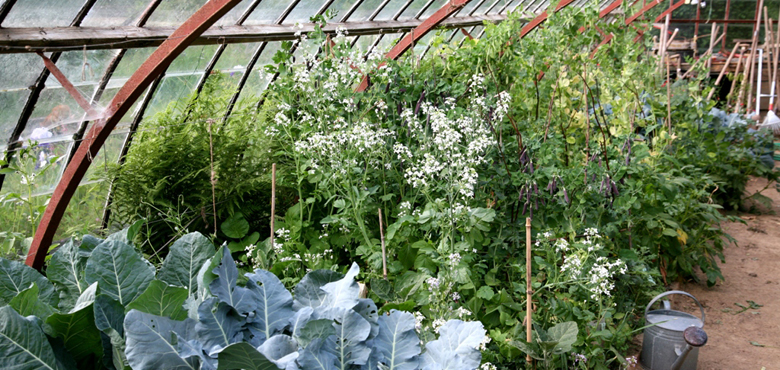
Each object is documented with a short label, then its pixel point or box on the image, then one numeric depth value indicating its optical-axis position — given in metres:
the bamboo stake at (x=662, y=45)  6.94
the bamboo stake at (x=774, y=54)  9.80
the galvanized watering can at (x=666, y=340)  3.03
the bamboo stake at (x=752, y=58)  9.71
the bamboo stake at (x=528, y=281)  2.03
